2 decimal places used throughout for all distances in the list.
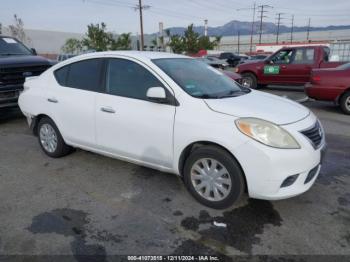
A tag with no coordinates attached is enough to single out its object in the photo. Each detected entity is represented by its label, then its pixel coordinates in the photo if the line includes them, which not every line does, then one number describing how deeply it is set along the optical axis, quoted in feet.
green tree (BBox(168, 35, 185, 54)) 164.66
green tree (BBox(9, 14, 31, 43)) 134.31
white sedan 10.12
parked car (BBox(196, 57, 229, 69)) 79.39
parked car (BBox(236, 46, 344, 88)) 37.27
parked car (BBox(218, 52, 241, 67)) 124.57
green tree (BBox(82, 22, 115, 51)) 140.05
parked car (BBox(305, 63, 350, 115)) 26.58
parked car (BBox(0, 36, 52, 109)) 22.73
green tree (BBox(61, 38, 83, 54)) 146.51
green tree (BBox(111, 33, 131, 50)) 143.50
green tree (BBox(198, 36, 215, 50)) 172.55
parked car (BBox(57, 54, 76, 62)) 69.43
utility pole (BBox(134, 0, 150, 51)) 125.24
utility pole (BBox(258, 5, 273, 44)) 257.69
